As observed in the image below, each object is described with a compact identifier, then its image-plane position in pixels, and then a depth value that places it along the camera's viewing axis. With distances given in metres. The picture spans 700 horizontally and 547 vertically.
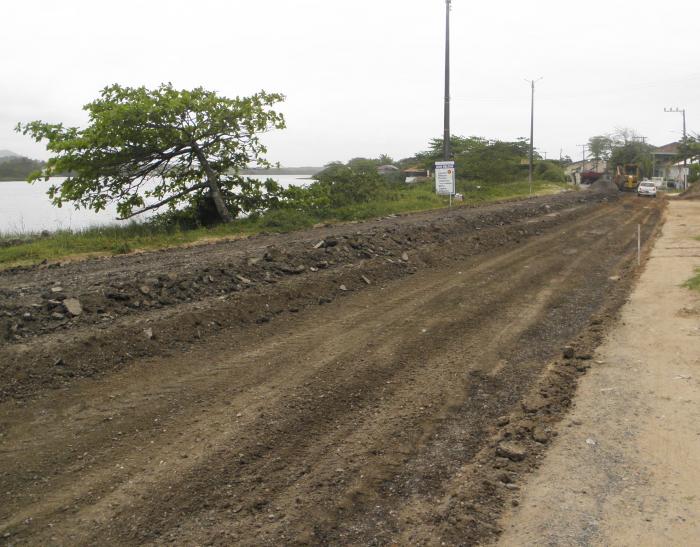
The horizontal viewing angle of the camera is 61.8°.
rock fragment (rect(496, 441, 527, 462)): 4.57
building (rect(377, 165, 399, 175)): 51.99
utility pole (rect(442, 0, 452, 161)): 29.12
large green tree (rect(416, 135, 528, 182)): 44.47
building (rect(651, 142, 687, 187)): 71.61
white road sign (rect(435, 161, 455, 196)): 27.38
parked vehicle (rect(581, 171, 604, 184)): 73.31
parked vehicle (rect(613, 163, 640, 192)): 52.69
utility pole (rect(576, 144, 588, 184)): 106.62
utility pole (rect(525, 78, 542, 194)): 55.54
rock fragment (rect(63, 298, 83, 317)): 7.51
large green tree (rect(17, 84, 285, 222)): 16.56
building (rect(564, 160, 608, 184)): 97.94
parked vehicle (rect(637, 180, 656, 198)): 46.00
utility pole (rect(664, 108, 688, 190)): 61.54
